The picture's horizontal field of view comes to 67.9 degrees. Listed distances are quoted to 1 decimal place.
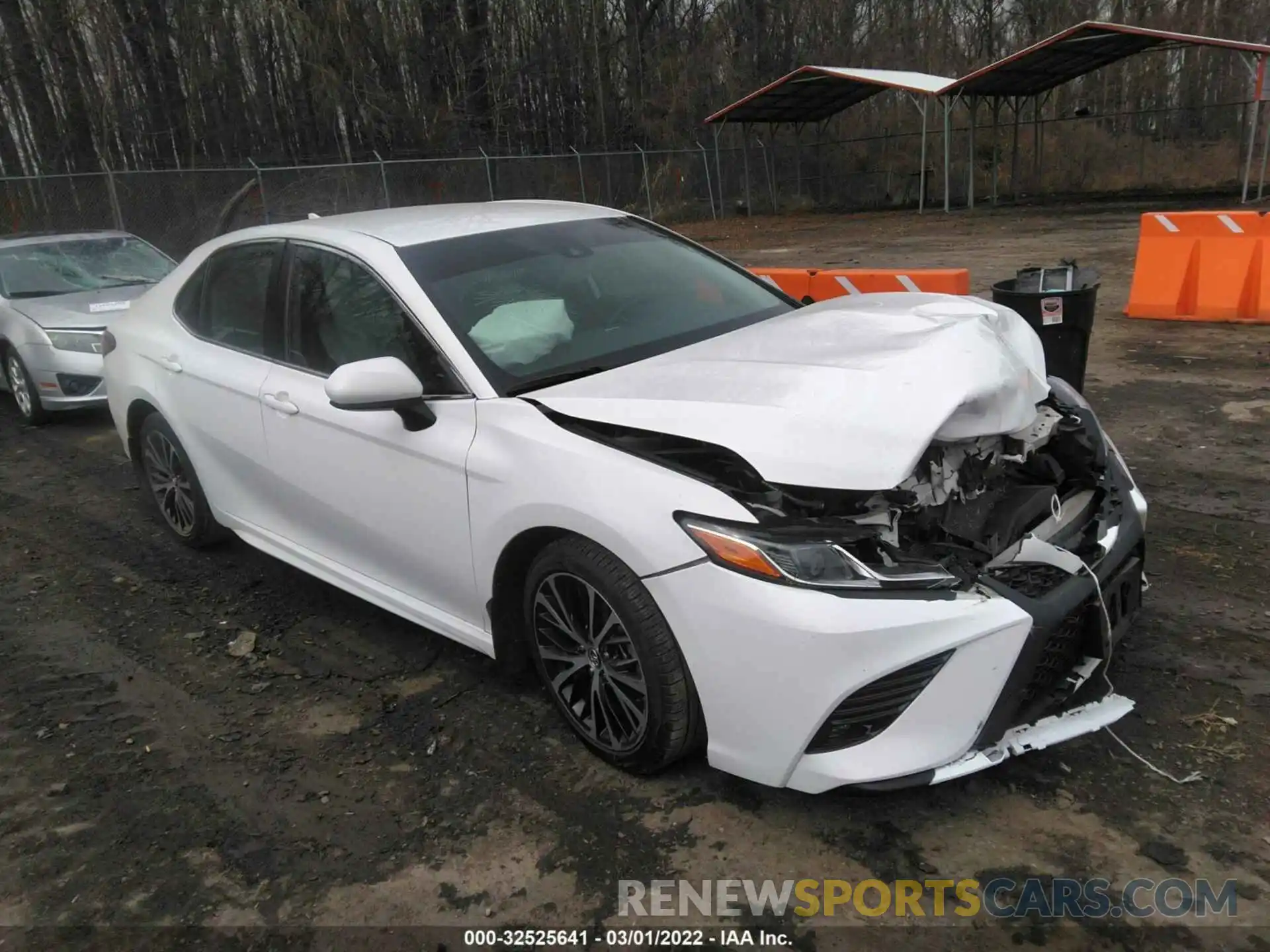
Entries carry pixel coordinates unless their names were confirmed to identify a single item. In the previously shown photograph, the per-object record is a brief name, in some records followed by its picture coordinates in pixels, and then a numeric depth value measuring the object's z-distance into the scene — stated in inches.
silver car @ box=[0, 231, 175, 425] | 293.6
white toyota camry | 94.1
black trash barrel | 217.3
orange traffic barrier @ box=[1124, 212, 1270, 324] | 331.0
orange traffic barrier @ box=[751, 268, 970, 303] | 260.8
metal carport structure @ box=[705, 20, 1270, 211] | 759.7
